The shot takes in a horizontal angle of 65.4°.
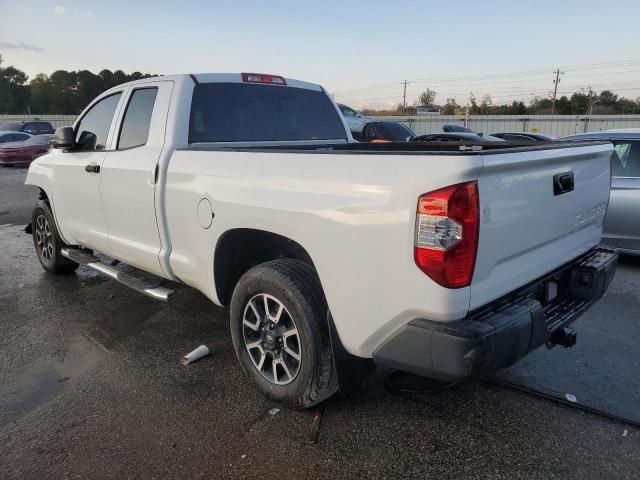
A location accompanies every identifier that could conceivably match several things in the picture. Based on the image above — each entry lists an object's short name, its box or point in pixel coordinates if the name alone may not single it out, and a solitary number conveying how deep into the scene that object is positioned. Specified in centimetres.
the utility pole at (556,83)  7156
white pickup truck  211
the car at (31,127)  2525
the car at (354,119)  2109
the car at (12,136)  1984
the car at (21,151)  1897
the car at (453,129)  2148
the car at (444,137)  1199
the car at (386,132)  1447
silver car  542
